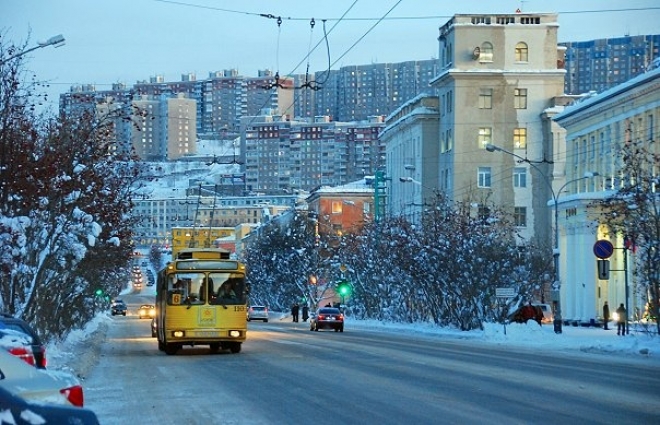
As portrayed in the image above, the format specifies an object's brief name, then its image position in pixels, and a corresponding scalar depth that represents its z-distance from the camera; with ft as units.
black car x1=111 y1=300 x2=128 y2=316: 440.45
